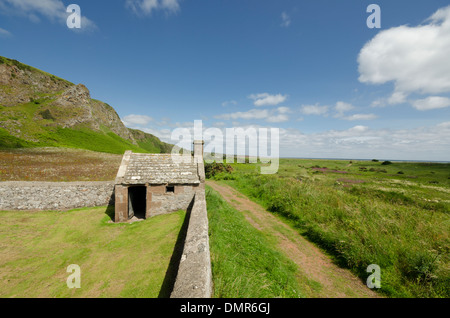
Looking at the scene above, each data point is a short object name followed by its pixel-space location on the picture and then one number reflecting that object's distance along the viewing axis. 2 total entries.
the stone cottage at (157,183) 10.15
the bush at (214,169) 31.50
